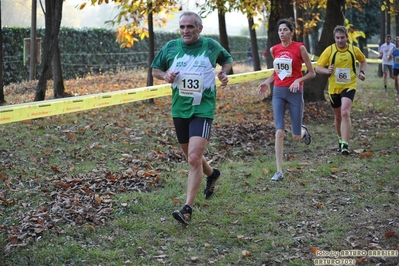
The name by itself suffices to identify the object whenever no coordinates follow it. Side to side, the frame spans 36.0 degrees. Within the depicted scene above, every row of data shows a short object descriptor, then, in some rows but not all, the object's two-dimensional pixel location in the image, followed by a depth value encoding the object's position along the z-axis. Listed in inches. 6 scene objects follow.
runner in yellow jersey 410.9
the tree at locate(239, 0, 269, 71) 650.3
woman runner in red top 342.6
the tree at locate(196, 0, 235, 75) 630.0
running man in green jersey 257.1
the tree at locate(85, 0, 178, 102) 532.0
